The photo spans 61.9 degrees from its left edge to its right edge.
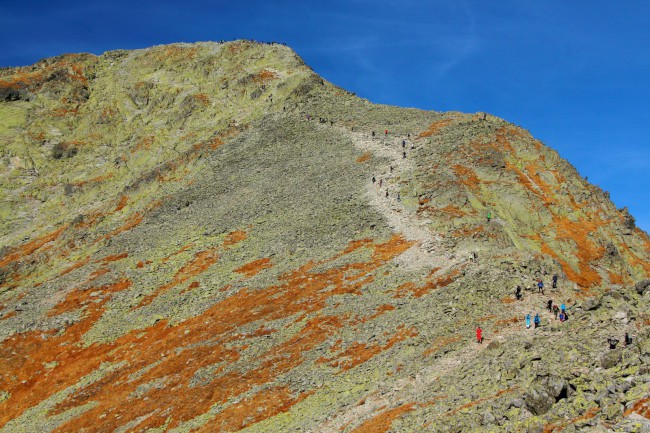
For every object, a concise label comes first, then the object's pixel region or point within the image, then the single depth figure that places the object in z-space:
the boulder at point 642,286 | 32.72
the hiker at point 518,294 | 42.59
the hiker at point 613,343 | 26.06
